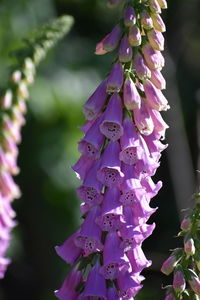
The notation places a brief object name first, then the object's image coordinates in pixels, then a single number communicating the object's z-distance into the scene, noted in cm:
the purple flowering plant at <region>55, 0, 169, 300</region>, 514
